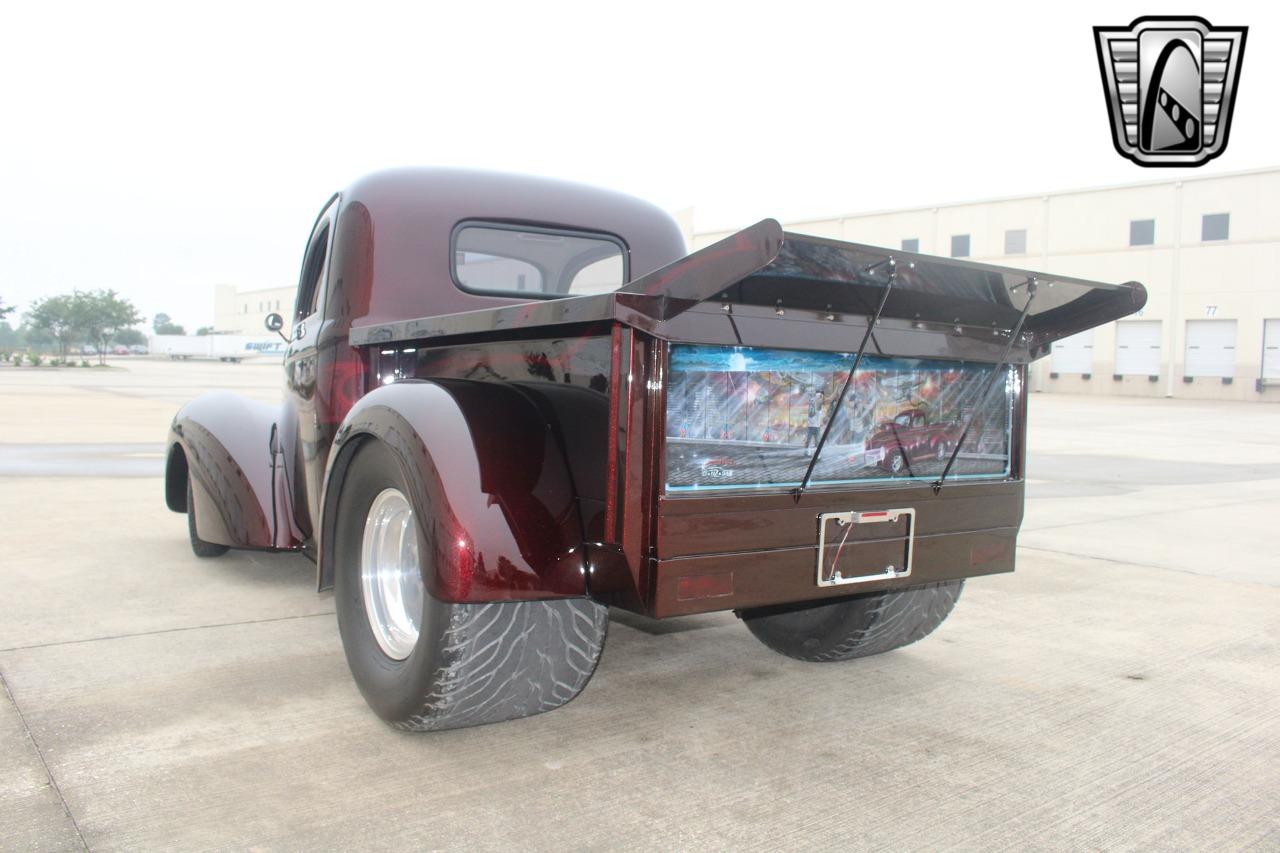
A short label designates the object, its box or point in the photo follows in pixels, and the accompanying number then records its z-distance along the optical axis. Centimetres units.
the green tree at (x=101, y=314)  8031
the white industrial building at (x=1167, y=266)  3403
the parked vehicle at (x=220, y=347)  7612
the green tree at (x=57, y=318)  8094
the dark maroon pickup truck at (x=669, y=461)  246
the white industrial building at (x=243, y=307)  9181
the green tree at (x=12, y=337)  13338
